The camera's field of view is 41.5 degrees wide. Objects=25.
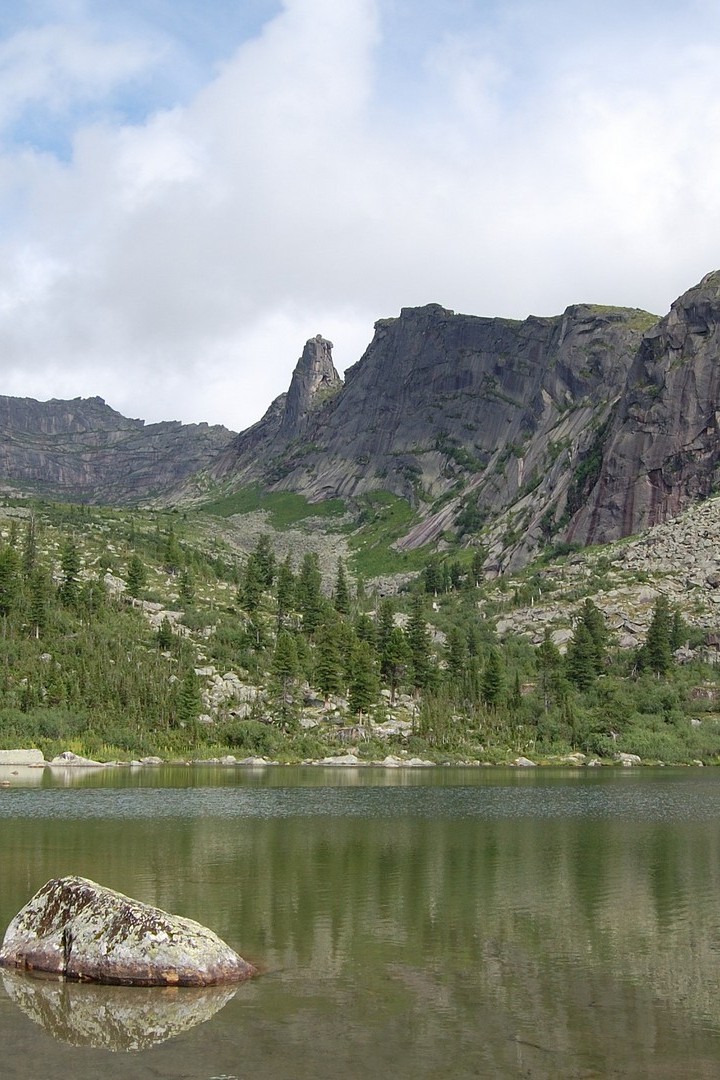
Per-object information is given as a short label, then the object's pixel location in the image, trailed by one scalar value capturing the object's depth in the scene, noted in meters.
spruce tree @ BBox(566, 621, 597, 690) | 155.62
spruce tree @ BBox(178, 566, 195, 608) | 181.00
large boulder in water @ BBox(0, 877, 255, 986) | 24.06
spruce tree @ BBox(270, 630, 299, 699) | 143.25
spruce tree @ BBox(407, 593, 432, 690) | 156.62
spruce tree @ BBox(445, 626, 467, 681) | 160.00
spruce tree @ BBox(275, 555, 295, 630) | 185.00
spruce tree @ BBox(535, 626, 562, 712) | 150.25
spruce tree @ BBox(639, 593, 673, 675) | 160.25
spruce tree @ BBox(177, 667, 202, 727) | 132.00
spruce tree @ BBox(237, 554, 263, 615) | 187.12
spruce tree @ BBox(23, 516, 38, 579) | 170.54
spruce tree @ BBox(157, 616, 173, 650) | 153.88
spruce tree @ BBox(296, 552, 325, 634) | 181.50
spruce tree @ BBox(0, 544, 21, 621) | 152.12
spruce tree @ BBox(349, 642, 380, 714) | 141.88
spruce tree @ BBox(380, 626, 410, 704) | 158.25
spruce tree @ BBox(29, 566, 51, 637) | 148.25
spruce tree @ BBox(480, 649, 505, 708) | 149.12
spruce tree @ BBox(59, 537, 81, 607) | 161.38
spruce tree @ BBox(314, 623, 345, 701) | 146.12
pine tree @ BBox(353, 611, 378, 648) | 170.00
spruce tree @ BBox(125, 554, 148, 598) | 175.75
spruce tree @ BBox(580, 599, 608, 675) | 160.00
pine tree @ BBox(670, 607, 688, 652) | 168.75
